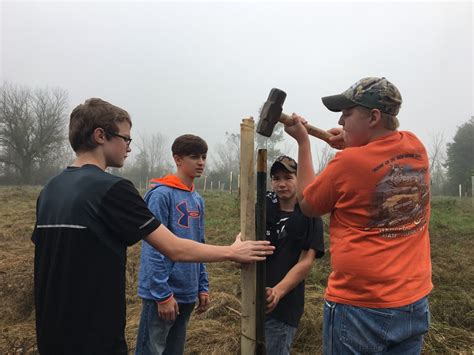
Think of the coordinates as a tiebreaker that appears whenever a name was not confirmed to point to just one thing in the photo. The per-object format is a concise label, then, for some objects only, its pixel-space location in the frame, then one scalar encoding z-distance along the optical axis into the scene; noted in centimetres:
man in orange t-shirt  158
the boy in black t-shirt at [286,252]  234
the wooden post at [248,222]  200
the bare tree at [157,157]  5769
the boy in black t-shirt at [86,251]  162
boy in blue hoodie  248
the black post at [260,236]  202
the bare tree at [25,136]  3734
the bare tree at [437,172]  3956
